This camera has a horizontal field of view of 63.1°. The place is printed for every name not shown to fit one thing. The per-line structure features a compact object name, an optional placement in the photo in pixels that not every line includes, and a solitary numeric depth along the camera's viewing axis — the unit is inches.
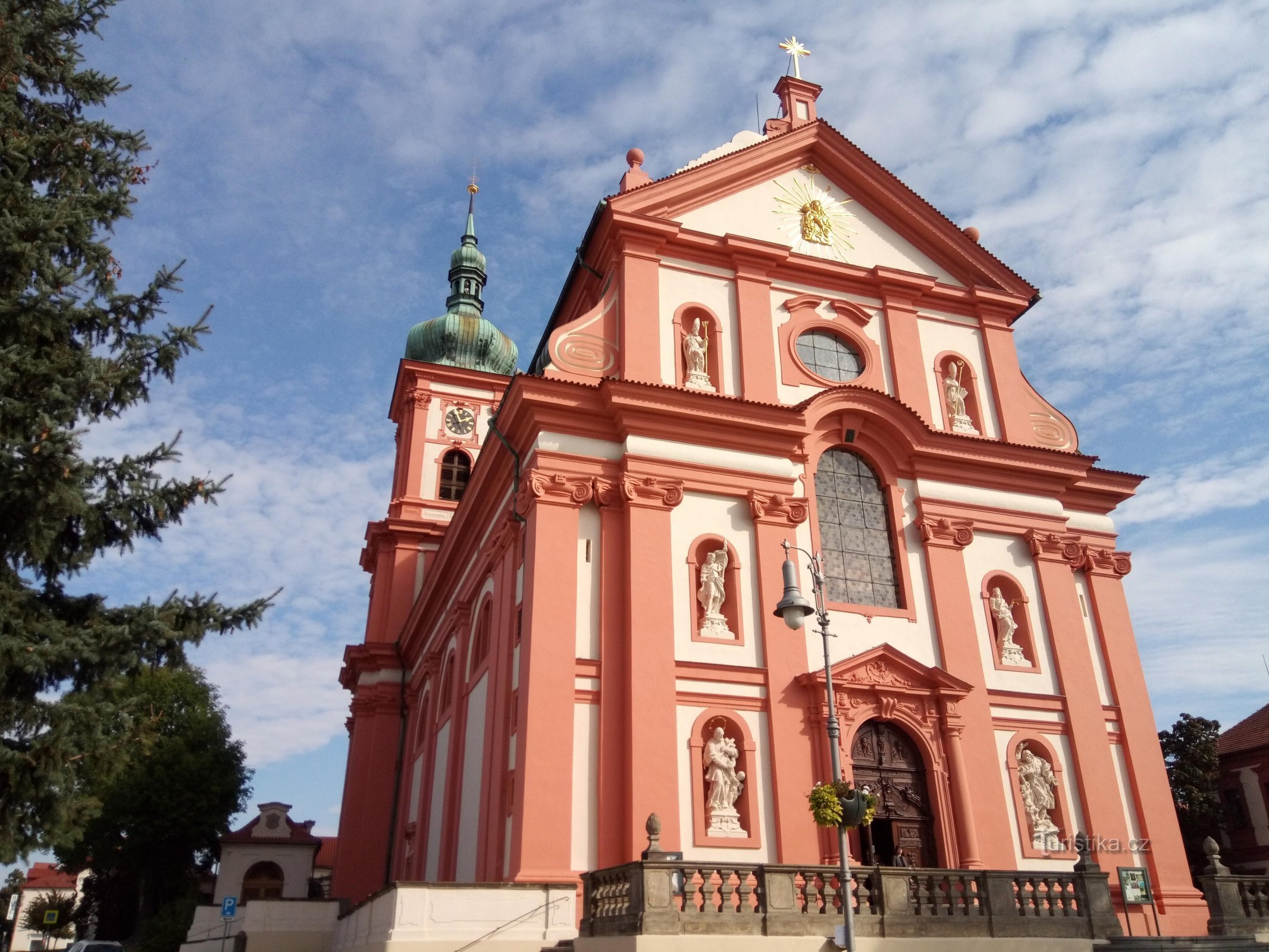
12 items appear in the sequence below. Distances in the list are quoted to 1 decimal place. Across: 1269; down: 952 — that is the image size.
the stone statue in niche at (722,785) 616.7
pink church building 630.5
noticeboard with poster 660.7
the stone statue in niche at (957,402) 839.1
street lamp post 421.4
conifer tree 400.8
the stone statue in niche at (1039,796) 684.7
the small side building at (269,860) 1379.2
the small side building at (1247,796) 1200.8
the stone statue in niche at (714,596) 673.6
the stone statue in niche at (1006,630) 743.7
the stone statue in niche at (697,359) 768.9
